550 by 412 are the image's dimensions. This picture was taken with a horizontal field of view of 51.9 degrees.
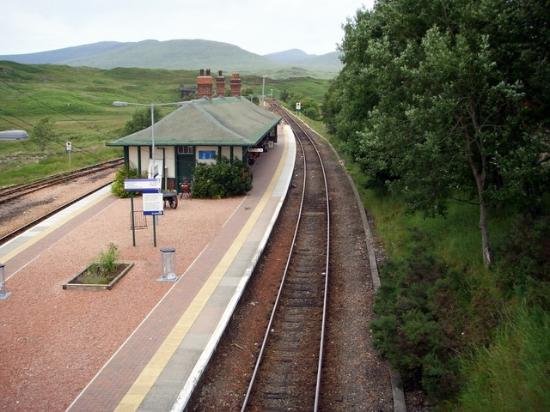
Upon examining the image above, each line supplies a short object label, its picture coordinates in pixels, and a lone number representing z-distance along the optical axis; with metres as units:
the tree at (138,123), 52.84
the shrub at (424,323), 9.94
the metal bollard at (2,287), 15.38
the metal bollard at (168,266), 16.62
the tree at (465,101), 11.67
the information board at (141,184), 19.78
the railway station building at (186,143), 29.61
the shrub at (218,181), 28.53
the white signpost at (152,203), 19.62
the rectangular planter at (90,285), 15.86
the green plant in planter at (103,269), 16.40
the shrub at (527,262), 10.49
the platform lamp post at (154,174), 20.05
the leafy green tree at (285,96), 115.41
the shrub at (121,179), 29.40
